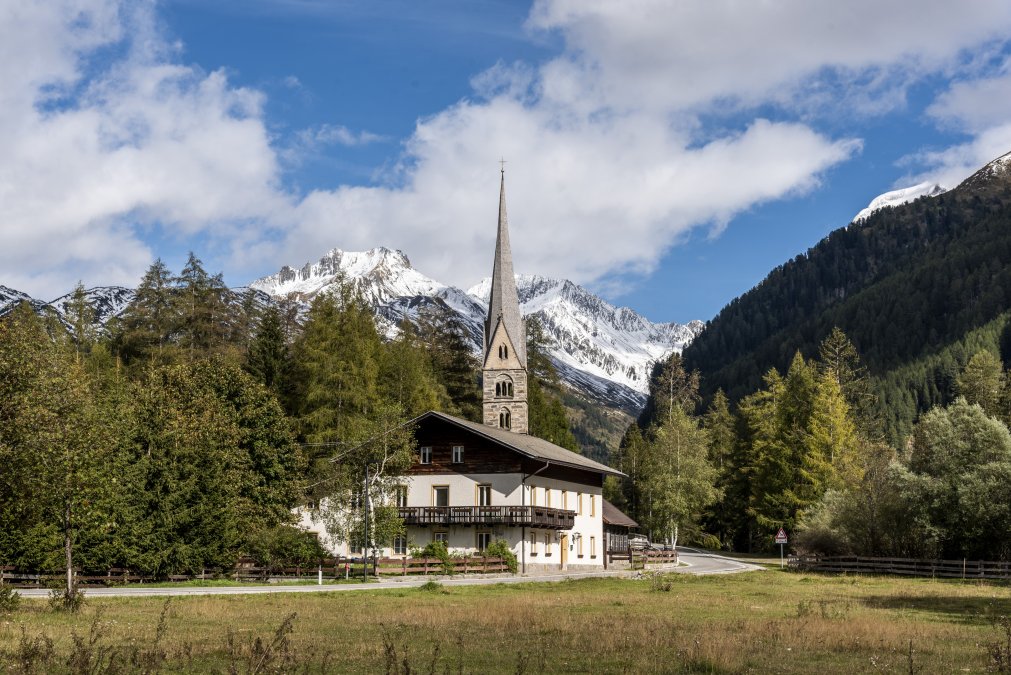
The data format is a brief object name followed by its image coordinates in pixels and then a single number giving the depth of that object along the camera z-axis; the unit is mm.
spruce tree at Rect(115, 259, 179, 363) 72312
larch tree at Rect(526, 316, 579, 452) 86812
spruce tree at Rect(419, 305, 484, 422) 86562
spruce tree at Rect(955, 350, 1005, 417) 87056
